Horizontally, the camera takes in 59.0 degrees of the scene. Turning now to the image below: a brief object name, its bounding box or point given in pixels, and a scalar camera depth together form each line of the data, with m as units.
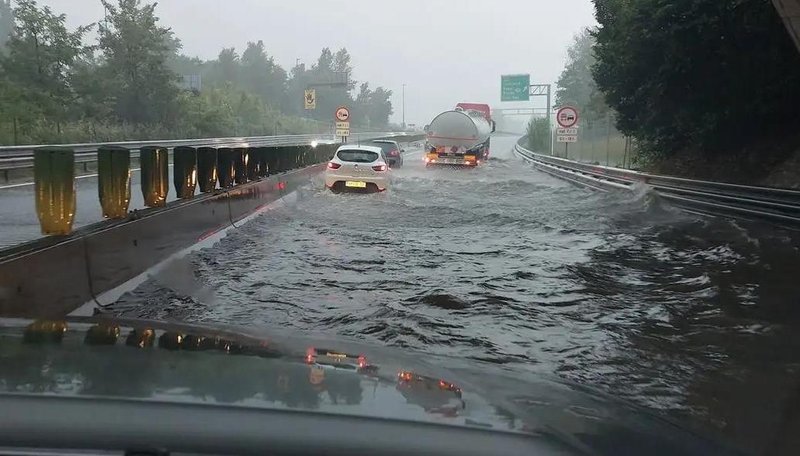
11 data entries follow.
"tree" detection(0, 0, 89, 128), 37.91
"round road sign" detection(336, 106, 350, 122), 37.21
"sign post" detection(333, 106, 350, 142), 37.25
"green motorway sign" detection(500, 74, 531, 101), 55.62
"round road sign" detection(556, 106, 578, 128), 32.25
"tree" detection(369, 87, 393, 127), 153.21
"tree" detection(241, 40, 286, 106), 120.81
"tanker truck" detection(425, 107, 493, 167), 38.12
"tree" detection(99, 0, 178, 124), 52.84
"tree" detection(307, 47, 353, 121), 126.06
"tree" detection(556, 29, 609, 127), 87.75
